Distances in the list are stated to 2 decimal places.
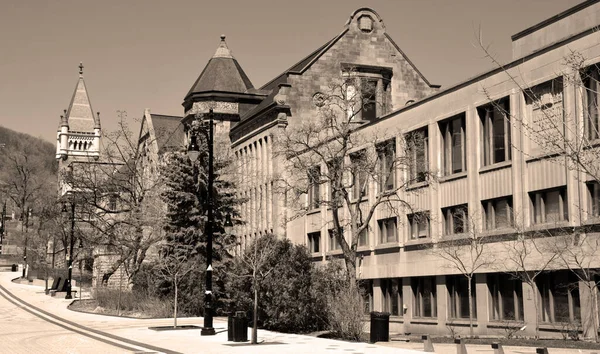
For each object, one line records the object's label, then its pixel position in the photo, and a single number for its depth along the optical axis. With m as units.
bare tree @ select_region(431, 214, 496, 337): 32.62
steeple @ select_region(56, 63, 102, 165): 168.75
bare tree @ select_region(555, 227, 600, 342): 26.94
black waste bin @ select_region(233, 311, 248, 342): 24.61
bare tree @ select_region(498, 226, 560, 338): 28.97
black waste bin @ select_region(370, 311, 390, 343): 25.33
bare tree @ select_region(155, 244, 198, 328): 39.84
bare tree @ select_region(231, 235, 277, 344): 32.47
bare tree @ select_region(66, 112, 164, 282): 49.91
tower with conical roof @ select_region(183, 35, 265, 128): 64.19
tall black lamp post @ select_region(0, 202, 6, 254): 145.12
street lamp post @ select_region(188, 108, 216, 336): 26.99
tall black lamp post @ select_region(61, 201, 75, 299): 56.47
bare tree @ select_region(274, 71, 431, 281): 33.16
